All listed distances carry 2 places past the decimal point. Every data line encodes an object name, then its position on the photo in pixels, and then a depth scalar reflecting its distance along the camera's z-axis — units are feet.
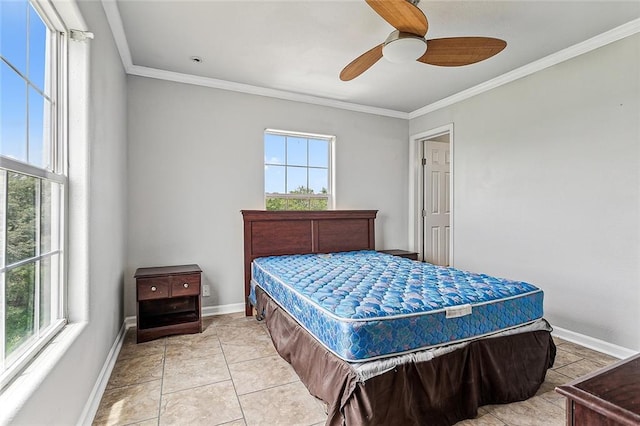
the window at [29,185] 3.77
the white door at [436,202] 15.90
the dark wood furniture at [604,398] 2.25
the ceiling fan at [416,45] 5.84
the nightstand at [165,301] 9.54
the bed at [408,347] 5.16
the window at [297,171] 13.14
